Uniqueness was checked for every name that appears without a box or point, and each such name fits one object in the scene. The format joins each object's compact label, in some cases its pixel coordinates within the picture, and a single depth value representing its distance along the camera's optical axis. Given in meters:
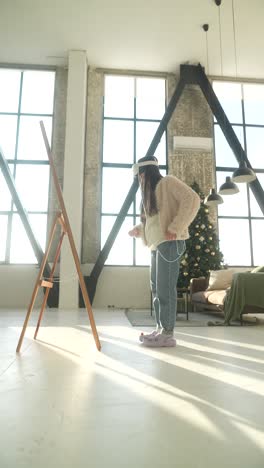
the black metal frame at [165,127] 7.11
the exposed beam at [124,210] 7.05
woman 2.21
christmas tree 6.93
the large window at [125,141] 7.74
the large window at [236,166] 7.96
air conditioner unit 8.08
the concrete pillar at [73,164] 6.53
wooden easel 2.03
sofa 3.87
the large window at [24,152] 7.42
